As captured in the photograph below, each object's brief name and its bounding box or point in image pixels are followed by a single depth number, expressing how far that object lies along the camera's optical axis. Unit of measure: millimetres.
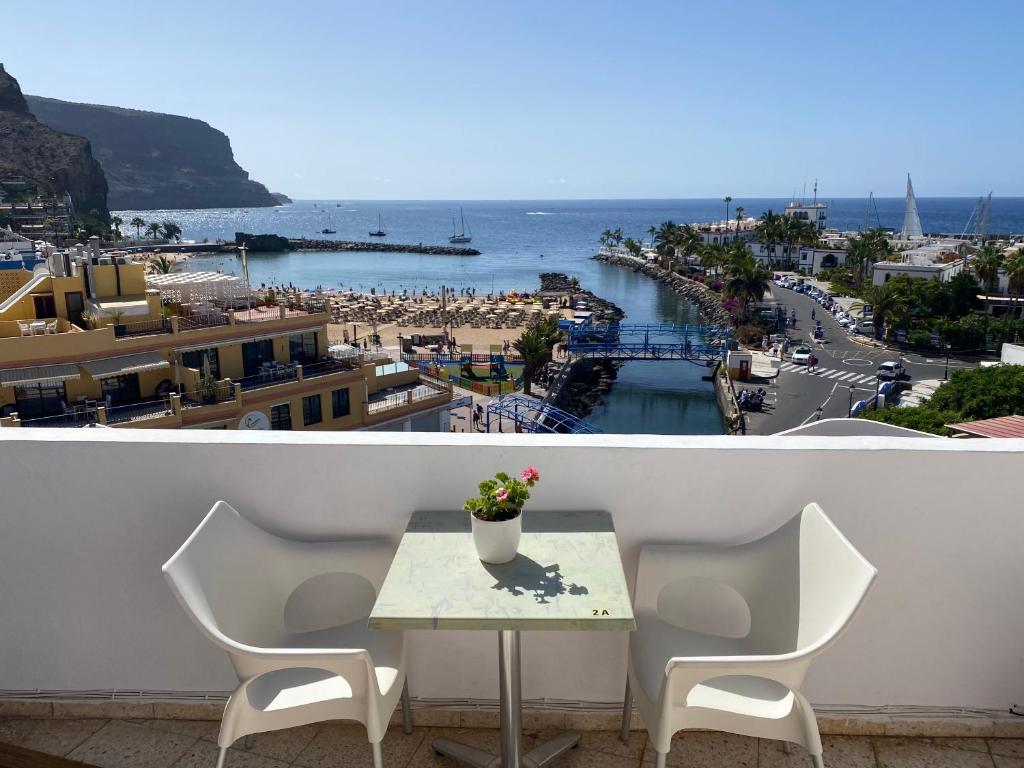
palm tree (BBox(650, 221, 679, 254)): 74125
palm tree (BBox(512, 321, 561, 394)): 28250
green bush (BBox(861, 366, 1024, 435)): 16250
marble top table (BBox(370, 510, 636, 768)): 1610
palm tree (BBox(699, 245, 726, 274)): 61781
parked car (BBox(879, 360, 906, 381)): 28983
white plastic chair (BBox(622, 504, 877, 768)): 1609
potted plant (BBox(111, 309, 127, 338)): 15102
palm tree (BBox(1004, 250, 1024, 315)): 39812
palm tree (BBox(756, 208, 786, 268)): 67500
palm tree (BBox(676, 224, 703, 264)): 71312
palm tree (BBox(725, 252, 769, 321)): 43062
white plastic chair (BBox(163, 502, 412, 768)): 1630
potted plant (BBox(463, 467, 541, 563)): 1787
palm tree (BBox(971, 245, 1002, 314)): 41969
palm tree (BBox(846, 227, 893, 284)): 54781
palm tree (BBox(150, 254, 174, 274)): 43356
